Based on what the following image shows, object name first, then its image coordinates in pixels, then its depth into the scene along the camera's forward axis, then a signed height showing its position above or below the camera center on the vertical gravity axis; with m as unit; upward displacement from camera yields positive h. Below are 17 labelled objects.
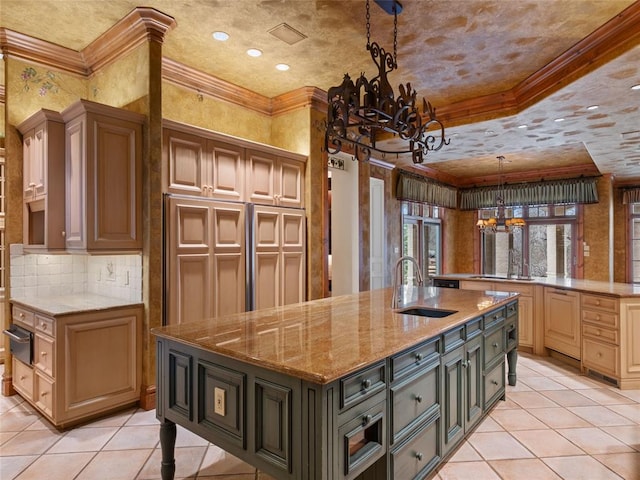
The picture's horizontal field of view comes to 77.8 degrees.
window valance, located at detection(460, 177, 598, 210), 7.38 +0.99
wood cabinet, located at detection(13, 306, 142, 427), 2.80 -0.89
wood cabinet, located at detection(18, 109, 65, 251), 3.12 +0.59
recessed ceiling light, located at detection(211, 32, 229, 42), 3.16 +1.68
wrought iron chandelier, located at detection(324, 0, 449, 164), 2.17 +0.75
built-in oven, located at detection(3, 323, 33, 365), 3.10 -0.78
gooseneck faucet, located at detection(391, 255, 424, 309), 2.76 -0.30
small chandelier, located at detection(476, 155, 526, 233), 6.25 +0.35
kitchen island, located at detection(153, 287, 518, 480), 1.47 -0.64
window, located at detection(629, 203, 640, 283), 7.82 +0.06
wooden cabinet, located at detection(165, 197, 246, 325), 3.34 -0.13
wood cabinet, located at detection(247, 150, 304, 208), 3.97 +0.68
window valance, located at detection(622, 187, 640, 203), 7.70 +0.91
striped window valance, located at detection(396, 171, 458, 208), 6.87 +1.00
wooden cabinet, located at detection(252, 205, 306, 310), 4.00 -0.13
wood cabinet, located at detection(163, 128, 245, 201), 3.36 +0.71
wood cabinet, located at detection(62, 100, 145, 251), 2.95 +0.52
